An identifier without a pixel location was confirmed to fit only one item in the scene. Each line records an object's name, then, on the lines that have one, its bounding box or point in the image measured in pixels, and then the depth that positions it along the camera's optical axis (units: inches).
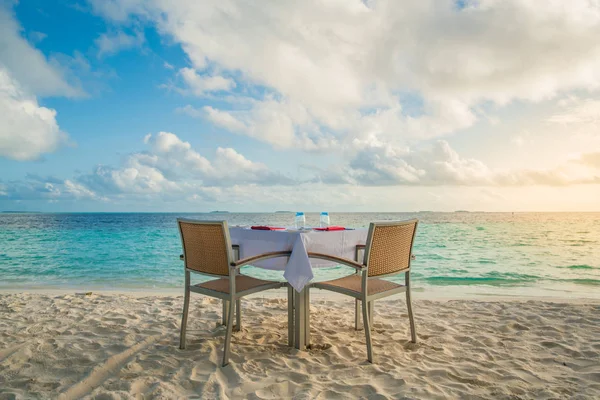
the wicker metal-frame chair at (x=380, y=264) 103.5
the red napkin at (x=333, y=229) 120.7
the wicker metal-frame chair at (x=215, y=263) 101.4
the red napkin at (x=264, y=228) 118.2
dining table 106.1
